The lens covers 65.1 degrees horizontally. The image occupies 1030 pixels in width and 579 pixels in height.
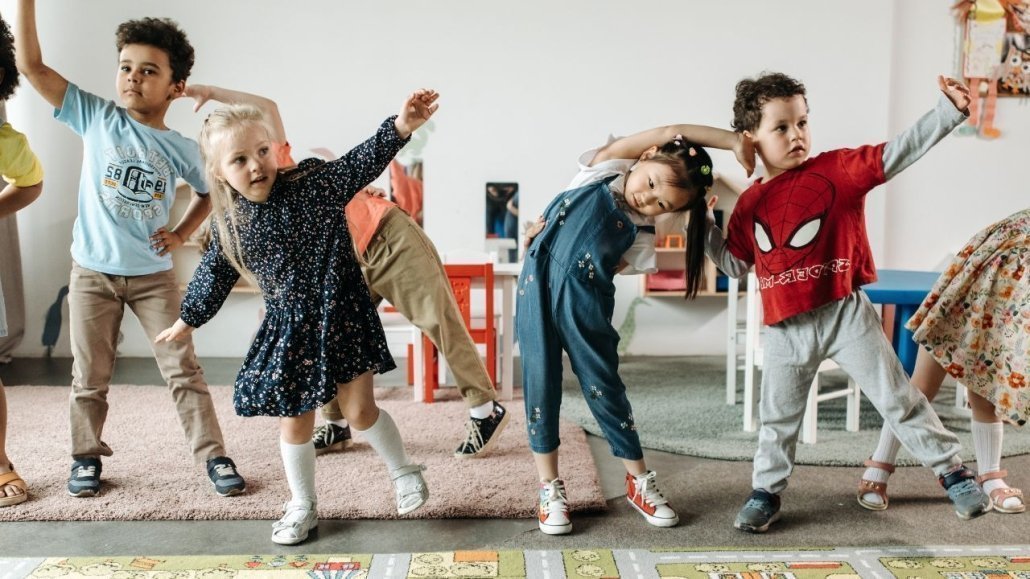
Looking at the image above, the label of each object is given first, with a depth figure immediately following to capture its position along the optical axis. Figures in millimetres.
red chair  3164
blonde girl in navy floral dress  1623
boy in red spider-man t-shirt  1723
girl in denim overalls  1655
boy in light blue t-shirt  1972
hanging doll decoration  4051
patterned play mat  1565
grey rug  2428
